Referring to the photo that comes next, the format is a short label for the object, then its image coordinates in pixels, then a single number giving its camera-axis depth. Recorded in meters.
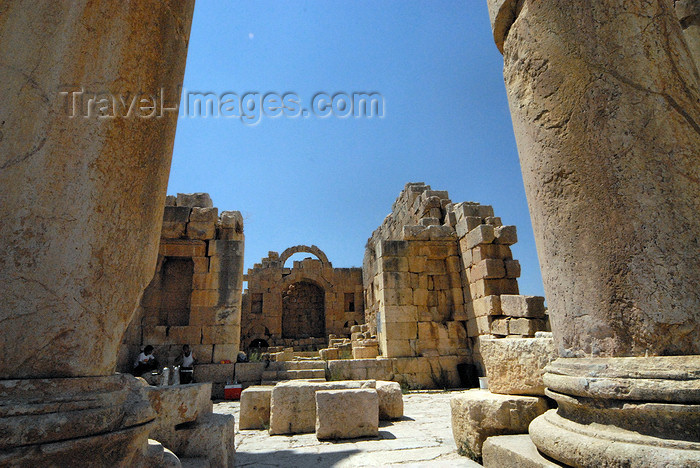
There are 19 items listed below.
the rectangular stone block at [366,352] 10.11
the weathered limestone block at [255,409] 5.41
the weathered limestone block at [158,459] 1.85
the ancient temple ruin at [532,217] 1.58
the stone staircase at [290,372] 8.29
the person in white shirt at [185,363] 8.00
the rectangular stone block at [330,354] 11.08
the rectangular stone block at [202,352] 8.72
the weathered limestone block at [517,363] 3.15
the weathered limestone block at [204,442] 3.22
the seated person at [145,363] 7.68
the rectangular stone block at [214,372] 8.37
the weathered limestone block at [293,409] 4.98
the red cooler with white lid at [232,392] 7.87
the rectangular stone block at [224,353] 8.74
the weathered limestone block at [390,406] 5.65
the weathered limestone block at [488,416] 3.11
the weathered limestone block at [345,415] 4.55
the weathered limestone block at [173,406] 3.14
